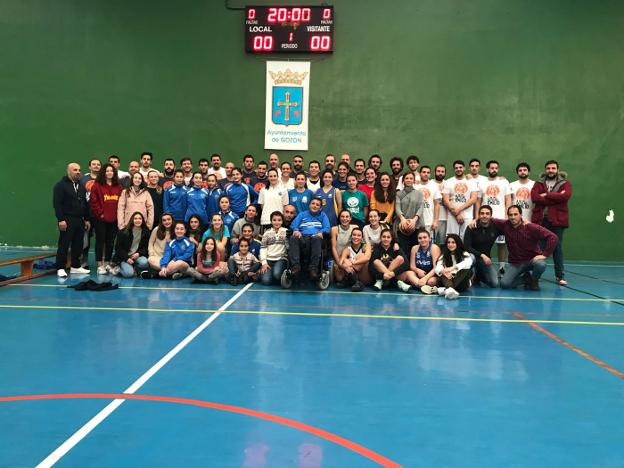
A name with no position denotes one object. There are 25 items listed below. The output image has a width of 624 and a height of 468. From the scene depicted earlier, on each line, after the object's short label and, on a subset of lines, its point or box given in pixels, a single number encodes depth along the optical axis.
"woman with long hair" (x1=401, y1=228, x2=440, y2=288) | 7.12
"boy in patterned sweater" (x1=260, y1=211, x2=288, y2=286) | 7.36
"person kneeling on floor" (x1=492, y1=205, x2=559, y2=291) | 7.37
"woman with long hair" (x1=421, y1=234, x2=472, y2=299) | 6.88
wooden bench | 7.05
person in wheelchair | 7.08
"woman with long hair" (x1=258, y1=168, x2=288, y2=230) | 7.97
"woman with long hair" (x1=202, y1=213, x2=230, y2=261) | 7.67
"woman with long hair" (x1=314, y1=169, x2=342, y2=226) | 7.76
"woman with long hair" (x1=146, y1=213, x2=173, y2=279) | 7.90
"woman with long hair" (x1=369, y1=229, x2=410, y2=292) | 7.11
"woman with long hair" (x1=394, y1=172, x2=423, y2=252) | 7.64
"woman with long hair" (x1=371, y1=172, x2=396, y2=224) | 7.76
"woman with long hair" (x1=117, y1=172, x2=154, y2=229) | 8.09
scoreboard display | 10.45
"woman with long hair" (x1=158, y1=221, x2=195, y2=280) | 7.65
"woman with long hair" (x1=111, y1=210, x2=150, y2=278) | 7.90
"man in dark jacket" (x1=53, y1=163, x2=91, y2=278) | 7.66
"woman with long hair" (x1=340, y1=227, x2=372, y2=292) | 7.23
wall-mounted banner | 10.94
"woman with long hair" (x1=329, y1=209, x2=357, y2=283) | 7.39
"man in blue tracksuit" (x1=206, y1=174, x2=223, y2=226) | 8.20
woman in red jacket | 8.15
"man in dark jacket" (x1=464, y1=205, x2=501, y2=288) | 7.62
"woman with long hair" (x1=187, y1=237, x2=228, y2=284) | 7.40
